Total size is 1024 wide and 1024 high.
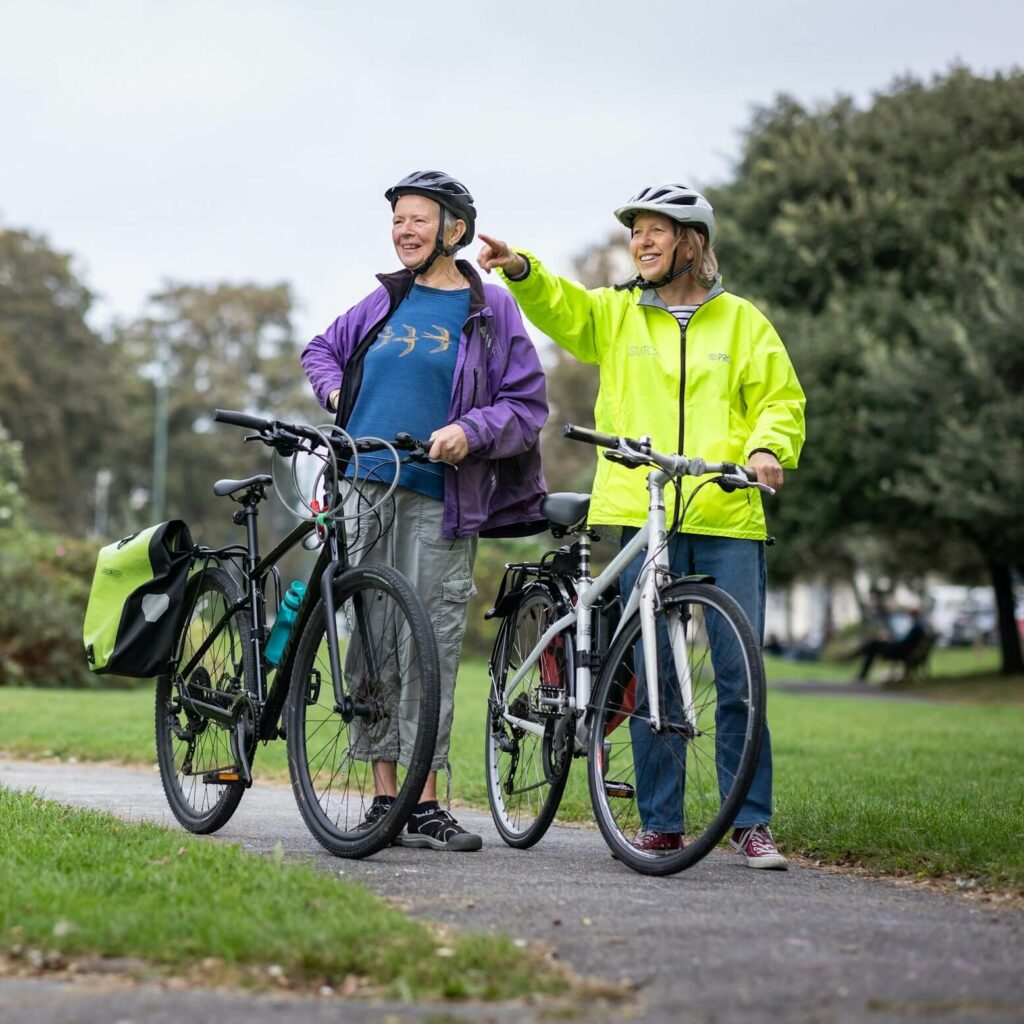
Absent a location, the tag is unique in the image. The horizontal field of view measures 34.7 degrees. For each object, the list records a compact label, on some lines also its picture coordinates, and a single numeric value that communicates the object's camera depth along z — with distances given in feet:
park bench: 99.66
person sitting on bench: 100.58
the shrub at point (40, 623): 60.49
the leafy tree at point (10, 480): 80.33
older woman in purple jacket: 19.01
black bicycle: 17.04
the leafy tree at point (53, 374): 151.23
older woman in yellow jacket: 17.90
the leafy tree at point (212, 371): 193.77
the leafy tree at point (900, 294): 78.54
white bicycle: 16.40
